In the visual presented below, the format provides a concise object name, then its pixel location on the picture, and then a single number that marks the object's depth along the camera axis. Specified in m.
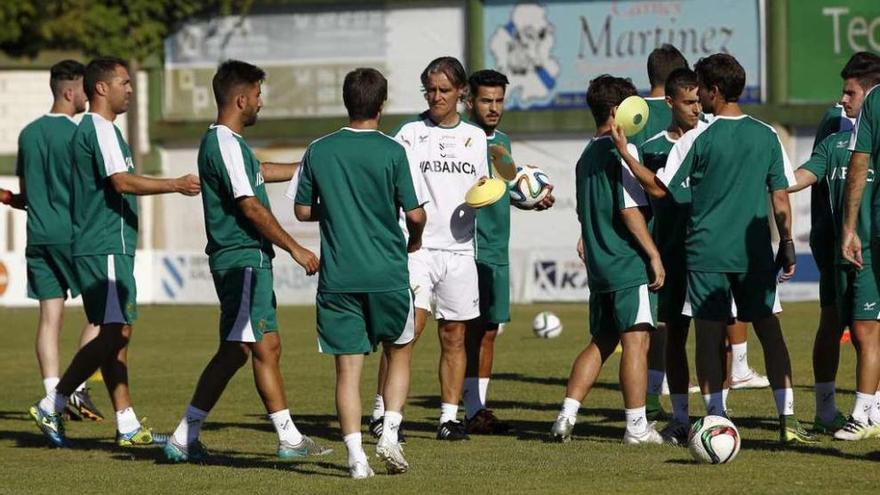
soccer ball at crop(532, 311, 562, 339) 38.81
